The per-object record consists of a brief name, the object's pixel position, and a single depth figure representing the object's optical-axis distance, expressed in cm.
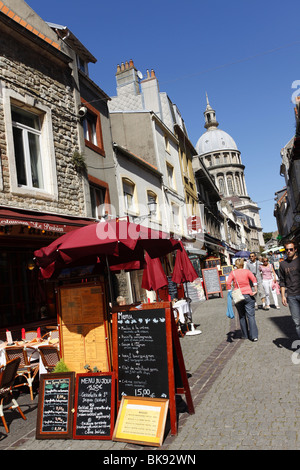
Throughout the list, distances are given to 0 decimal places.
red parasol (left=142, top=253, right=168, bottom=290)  604
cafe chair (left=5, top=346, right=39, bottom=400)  605
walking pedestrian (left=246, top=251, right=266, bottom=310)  1187
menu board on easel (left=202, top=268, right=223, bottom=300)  1748
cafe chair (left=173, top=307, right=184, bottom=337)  890
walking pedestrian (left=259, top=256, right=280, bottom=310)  1141
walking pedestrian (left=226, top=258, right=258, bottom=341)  755
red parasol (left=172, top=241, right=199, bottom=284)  875
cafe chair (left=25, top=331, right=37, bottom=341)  746
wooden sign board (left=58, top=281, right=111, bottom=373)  501
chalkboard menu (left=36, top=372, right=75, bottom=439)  404
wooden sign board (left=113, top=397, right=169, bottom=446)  362
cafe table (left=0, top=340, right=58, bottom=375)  601
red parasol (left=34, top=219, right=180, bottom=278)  471
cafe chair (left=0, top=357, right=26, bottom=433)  456
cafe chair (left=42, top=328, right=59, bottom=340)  705
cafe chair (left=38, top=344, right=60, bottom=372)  591
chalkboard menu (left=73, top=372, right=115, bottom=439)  389
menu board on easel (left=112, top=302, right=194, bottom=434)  400
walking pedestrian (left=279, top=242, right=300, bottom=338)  619
